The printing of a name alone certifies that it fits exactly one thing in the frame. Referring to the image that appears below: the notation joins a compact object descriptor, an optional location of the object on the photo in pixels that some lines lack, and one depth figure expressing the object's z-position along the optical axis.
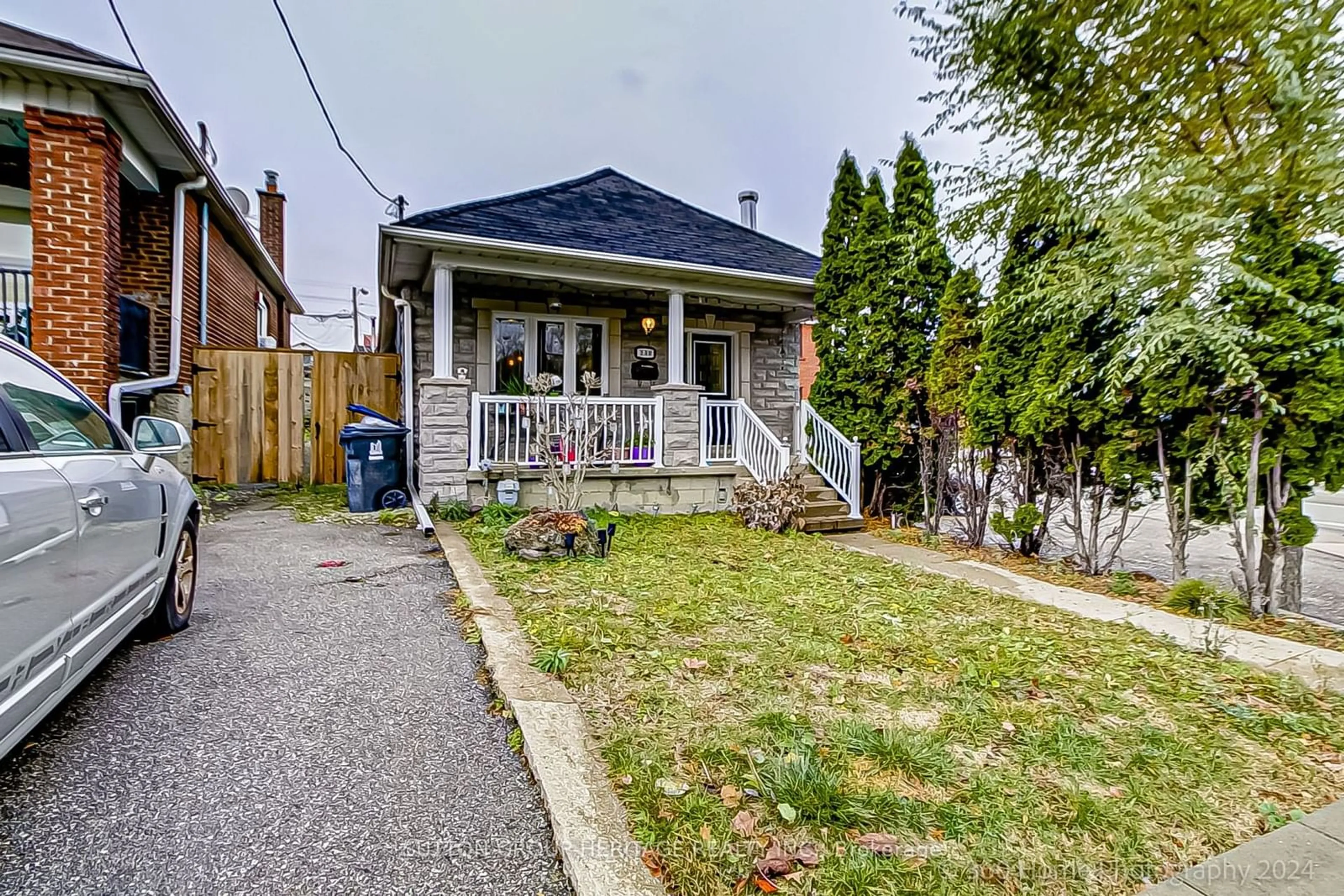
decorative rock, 5.09
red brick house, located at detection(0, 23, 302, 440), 5.48
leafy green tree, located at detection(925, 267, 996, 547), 6.28
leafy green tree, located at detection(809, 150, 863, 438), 8.06
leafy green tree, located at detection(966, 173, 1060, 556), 5.24
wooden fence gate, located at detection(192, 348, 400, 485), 8.59
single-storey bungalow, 7.13
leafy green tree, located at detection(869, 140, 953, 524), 7.46
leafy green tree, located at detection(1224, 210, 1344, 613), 3.72
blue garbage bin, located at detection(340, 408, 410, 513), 7.30
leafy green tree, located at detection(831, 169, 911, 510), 7.62
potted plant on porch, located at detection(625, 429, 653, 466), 7.86
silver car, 1.65
